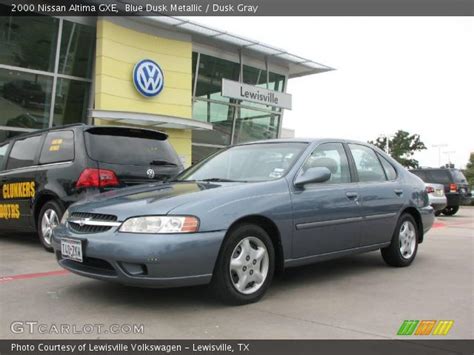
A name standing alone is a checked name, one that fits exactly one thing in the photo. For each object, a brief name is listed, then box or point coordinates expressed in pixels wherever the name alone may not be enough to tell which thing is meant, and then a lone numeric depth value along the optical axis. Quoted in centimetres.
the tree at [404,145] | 7425
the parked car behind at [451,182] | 1660
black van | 646
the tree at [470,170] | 8119
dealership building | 1493
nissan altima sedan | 396
